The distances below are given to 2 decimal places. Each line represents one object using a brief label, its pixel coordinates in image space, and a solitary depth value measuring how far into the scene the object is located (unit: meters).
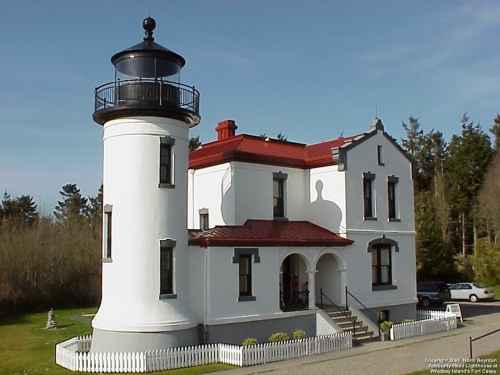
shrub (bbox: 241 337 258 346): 17.58
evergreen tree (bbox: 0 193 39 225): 54.94
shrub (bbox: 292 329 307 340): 19.19
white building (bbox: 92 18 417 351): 17.53
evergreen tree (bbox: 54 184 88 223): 68.31
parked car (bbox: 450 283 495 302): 36.50
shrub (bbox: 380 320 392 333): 21.22
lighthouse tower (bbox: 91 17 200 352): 17.31
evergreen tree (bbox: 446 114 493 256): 54.72
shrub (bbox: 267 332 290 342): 18.62
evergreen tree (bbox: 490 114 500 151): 61.24
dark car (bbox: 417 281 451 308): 33.66
